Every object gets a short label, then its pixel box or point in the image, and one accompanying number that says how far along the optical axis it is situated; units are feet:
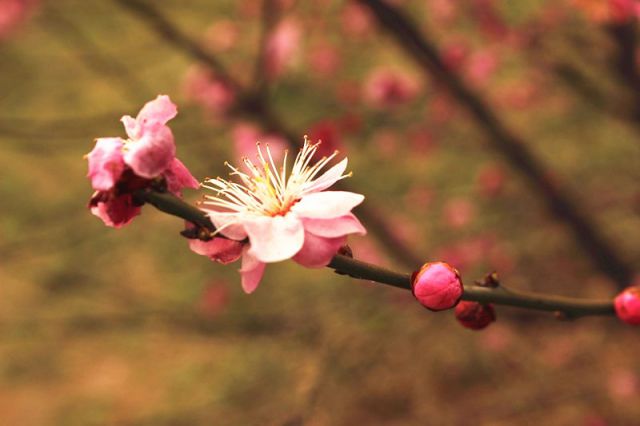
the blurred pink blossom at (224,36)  4.22
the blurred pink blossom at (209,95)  3.09
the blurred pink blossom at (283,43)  3.33
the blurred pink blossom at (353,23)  3.62
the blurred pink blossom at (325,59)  4.59
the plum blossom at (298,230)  1.27
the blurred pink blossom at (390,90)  3.29
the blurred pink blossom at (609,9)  1.75
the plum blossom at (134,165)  1.26
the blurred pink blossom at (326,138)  2.32
